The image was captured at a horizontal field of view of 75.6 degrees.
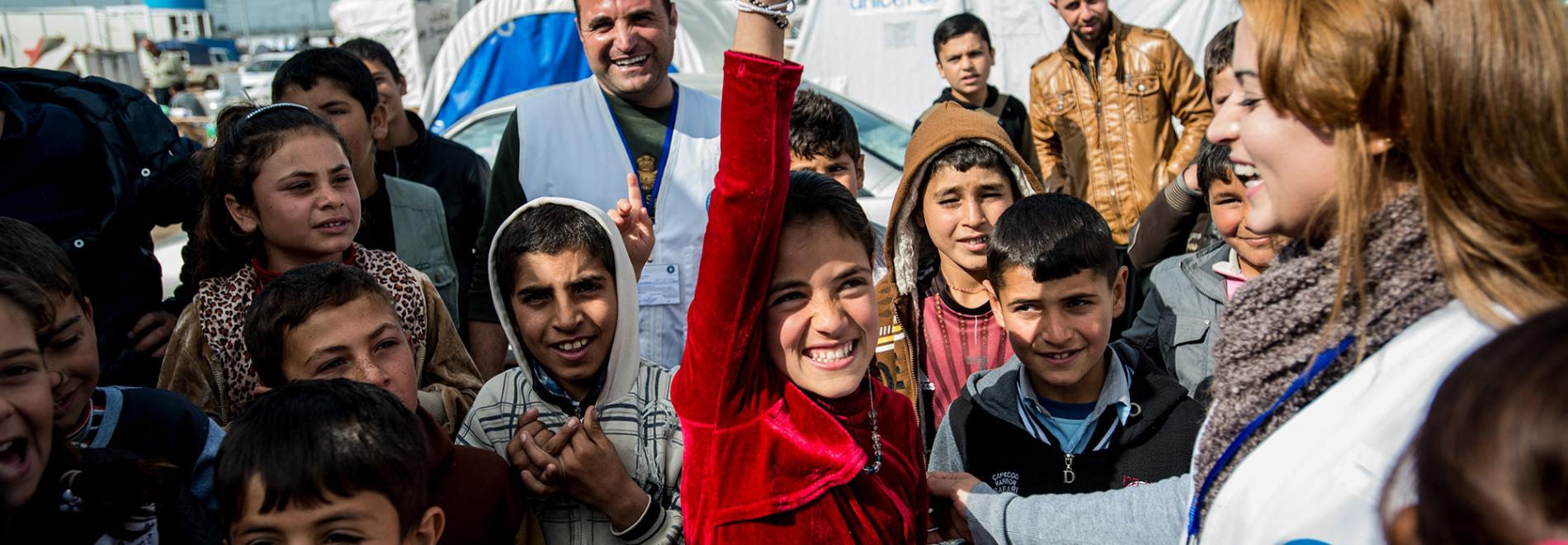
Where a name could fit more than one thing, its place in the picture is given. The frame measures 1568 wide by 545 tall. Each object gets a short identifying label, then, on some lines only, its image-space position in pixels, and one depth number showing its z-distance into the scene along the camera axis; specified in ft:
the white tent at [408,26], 39.81
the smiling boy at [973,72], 16.40
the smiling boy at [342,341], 6.68
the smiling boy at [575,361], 7.43
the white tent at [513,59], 28.40
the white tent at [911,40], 29.84
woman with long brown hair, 3.30
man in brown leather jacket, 15.56
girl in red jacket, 4.85
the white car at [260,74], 86.71
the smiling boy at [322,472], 5.37
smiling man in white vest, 10.30
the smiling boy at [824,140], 10.85
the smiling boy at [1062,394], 7.30
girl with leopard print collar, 8.43
